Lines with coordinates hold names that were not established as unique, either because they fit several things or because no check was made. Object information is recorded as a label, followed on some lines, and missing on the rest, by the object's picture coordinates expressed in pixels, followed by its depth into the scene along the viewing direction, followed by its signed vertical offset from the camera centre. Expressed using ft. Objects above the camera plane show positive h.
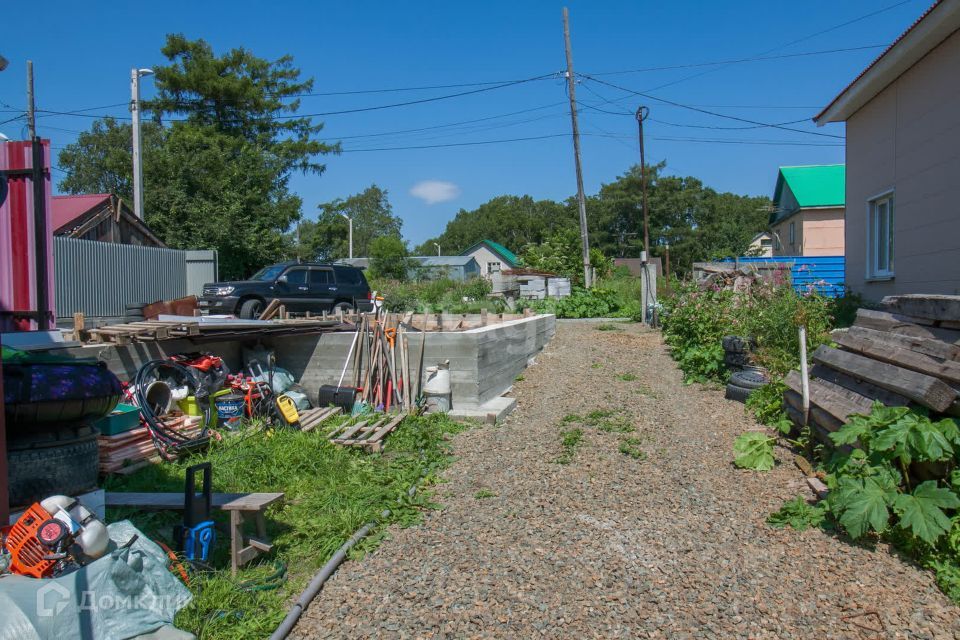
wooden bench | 13.10 -4.26
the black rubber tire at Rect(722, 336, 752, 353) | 29.66 -2.32
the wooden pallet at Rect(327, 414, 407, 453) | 22.52 -4.80
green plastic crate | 19.56 -3.63
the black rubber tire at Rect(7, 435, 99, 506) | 11.56 -3.03
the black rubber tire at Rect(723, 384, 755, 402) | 26.21 -3.97
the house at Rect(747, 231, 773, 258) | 145.69 +11.82
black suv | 47.50 +0.41
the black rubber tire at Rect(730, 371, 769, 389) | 26.22 -3.45
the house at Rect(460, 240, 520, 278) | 214.28 +12.46
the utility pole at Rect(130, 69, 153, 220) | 51.90 +13.10
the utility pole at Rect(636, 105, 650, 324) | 56.75 +1.30
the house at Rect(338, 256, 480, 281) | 129.29 +6.73
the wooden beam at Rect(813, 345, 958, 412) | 14.14 -2.05
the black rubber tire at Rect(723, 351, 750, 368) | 29.58 -2.98
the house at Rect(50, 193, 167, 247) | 54.44 +6.60
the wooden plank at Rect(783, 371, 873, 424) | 16.85 -2.91
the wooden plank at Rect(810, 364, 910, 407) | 15.71 -2.51
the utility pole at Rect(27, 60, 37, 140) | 71.82 +19.64
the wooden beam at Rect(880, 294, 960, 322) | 15.93 -0.40
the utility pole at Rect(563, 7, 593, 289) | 81.71 +22.74
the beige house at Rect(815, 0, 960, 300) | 28.50 +6.25
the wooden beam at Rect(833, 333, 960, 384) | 14.48 -1.60
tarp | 8.95 -4.30
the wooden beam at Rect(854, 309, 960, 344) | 16.22 -0.95
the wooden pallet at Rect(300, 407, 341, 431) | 24.89 -4.67
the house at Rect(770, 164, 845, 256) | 78.28 +9.52
